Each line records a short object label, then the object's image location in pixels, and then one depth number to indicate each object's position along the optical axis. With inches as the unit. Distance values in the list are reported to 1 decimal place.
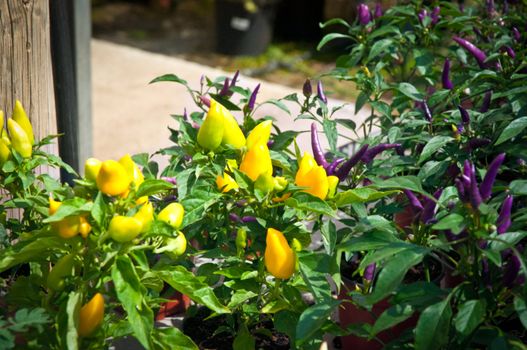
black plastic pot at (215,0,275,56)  104.7
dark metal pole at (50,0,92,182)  46.3
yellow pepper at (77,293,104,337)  30.4
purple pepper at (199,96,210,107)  37.3
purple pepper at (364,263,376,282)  34.3
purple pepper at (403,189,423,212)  32.7
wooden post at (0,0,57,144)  39.3
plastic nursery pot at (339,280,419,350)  34.8
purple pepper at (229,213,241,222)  34.4
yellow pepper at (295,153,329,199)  31.7
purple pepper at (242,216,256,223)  33.6
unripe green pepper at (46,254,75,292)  30.7
